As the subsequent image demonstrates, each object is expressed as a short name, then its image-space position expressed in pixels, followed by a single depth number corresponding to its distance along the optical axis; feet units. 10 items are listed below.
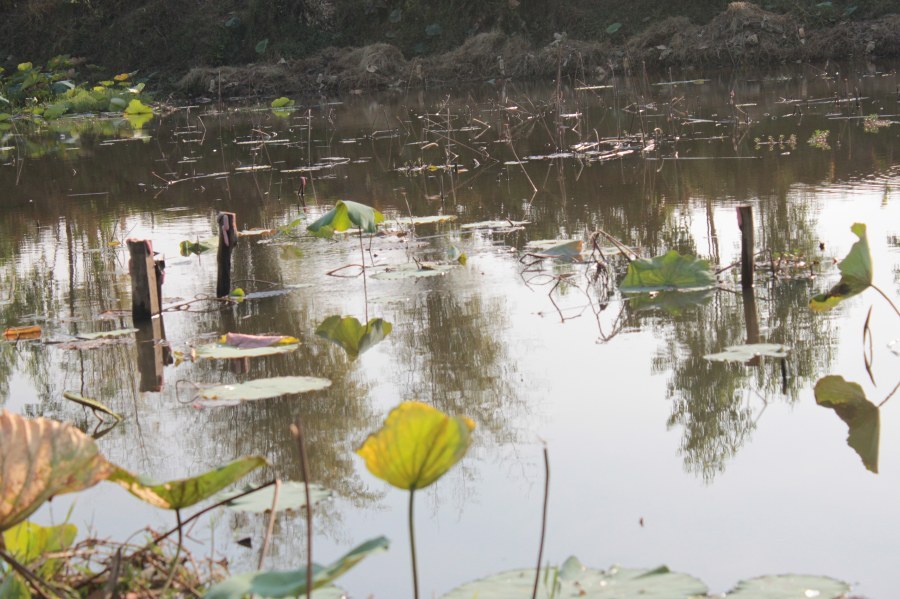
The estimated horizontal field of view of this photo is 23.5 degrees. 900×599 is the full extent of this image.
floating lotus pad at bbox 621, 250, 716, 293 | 29.29
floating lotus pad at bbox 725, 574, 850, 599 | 13.08
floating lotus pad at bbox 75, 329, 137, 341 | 28.25
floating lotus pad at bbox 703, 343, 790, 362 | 22.97
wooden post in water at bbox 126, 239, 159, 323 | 28.43
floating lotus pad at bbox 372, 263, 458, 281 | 32.84
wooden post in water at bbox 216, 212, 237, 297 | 30.78
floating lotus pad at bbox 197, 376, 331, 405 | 22.41
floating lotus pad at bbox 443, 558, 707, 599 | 12.18
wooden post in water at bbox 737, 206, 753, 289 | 28.12
